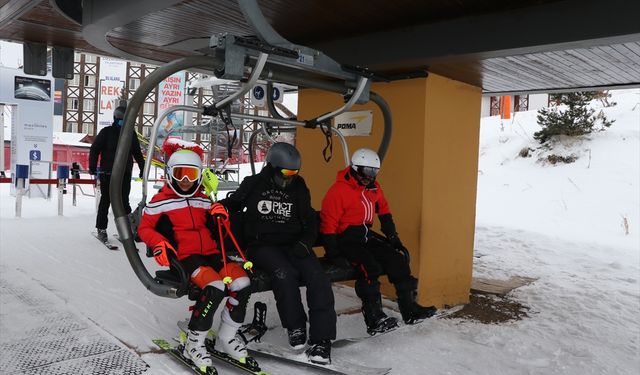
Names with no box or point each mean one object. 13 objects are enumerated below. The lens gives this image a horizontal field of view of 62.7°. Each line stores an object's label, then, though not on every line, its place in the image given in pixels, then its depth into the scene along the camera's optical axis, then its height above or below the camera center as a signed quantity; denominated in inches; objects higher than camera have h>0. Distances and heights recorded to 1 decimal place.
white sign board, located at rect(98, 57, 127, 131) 1149.7 +163.0
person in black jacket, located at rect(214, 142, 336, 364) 133.1 -21.1
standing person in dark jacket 252.8 +1.8
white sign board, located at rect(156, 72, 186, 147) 930.1 +123.3
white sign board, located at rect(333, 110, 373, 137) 200.5 +17.9
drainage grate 120.6 -47.8
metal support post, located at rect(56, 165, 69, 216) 347.6 -14.7
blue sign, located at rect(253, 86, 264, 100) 384.8 +53.0
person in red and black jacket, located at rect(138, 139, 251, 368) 122.9 -21.6
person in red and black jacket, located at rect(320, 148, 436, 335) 151.2 -22.4
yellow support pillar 183.8 -0.7
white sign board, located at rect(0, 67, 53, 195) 460.4 +35.0
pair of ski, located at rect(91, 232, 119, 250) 256.7 -42.8
